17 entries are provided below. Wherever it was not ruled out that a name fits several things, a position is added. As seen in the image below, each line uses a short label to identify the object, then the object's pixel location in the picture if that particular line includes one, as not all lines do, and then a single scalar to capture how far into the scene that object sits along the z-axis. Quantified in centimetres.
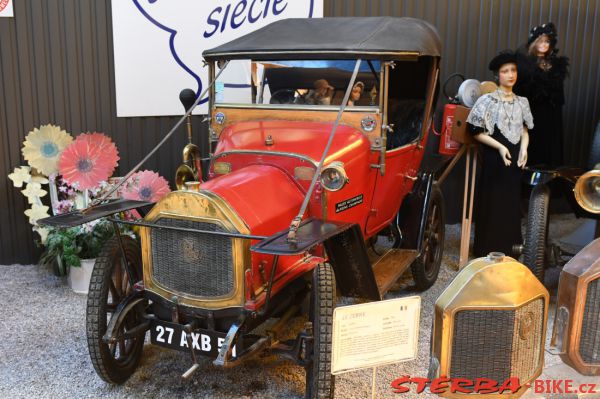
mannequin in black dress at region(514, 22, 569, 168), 486
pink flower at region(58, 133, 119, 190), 446
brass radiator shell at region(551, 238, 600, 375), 244
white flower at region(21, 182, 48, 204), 466
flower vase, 442
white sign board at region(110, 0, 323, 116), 499
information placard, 229
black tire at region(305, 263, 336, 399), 258
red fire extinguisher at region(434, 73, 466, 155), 454
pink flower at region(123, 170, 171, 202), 460
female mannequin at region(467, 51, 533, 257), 448
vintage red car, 272
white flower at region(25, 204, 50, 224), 464
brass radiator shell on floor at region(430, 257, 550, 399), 217
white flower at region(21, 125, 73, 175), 459
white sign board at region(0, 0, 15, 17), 461
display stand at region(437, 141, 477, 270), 479
